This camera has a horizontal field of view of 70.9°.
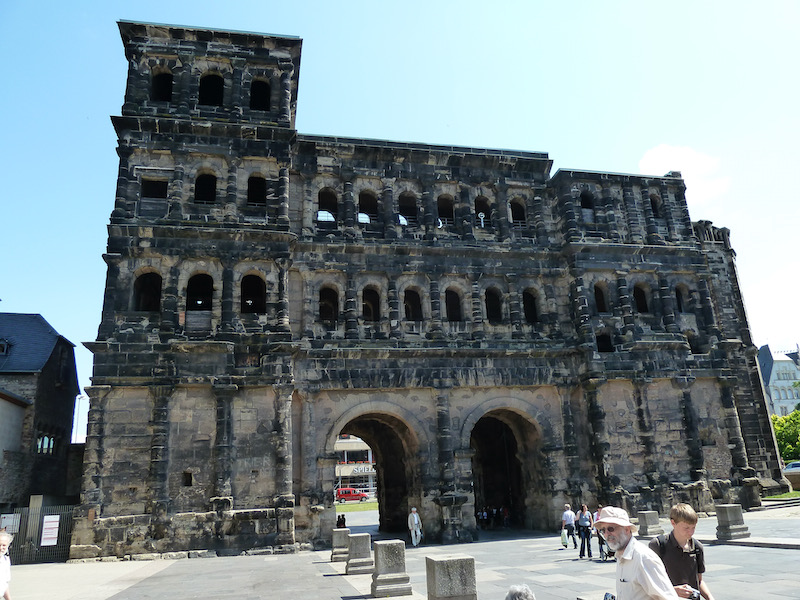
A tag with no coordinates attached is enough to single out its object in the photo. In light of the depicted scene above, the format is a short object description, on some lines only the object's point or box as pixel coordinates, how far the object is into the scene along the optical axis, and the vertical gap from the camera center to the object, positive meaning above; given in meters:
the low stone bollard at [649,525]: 18.80 -2.11
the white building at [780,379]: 83.62 +10.64
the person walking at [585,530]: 17.02 -1.98
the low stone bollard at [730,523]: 17.23 -2.02
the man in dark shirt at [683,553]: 5.55 -0.94
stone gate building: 20.95 +5.75
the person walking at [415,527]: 21.17 -2.04
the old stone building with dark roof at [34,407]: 24.89 +3.80
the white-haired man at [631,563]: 4.57 -0.83
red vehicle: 62.69 -2.28
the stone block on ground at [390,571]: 11.75 -2.03
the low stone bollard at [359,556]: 14.91 -2.13
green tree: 49.22 +1.31
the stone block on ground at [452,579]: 9.32 -1.76
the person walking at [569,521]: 18.83 -1.86
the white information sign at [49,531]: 19.64 -1.43
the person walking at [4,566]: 7.15 -0.94
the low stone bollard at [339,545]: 17.28 -2.10
